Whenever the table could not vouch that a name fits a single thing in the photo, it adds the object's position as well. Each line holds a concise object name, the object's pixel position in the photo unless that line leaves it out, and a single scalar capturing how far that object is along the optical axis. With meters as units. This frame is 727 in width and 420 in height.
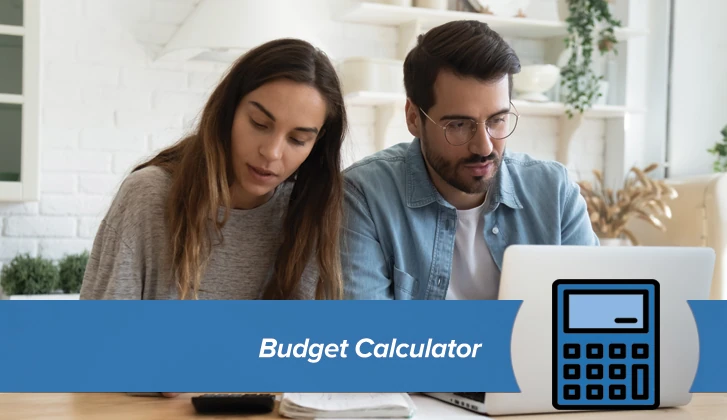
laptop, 1.16
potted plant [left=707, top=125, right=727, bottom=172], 3.58
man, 1.77
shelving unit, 3.25
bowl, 3.42
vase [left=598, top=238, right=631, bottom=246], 3.26
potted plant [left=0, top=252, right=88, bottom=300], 2.82
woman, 1.65
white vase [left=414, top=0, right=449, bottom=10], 3.33
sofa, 3.12
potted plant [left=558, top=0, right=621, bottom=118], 3.49
